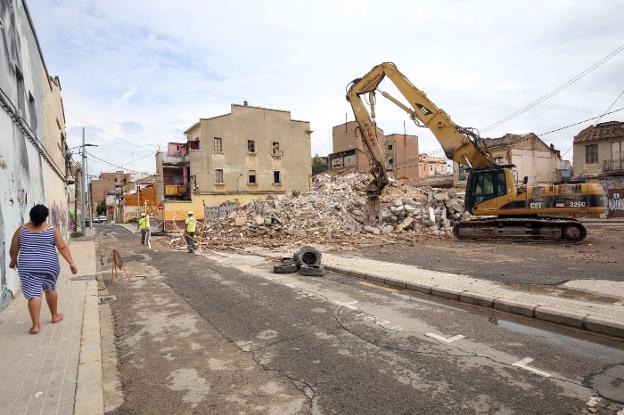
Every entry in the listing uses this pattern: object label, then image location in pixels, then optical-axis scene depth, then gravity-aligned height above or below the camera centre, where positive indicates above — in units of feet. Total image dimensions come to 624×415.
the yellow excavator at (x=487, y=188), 45.73 +1.53
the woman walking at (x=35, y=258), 17.16 -1.94
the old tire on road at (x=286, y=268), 33.19 -5.15
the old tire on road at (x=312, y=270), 31.81 -5.20
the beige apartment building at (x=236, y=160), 129.90 +16.98
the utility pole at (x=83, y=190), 104.74 +6.00
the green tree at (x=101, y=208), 323.16 +3.06
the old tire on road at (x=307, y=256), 33.53 -4.28
